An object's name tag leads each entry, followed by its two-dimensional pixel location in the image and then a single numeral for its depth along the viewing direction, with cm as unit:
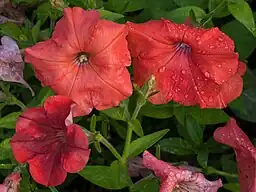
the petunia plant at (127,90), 37
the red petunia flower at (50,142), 35
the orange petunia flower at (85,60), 37
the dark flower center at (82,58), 38
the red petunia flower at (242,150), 38
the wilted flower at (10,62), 41
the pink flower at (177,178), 35
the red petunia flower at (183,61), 38
